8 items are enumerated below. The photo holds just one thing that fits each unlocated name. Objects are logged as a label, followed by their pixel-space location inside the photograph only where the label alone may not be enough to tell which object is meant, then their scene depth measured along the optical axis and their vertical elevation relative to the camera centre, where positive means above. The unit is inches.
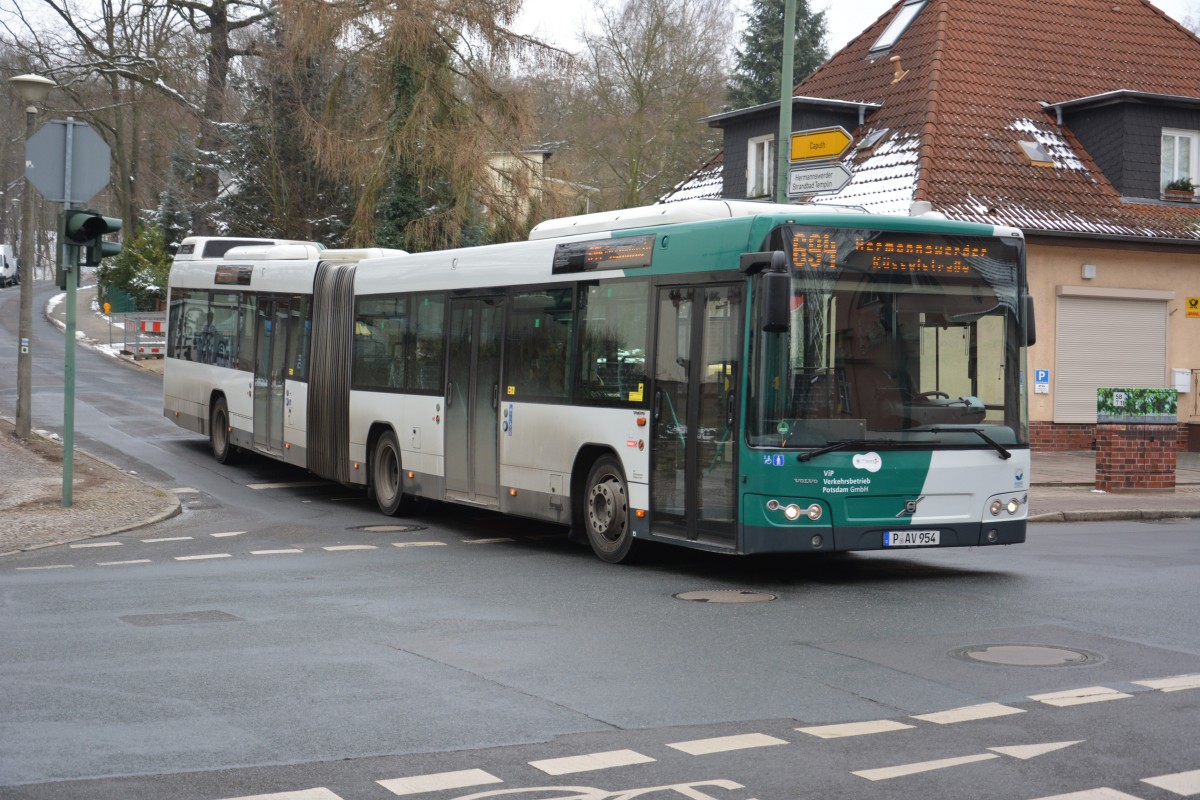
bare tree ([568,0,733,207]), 2021.4 +388.8
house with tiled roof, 1104.2 +167.7
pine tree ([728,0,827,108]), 2251.5 +493.7
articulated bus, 457.7 +3.6
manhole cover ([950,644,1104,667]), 340.8 -58.8
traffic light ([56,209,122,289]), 634.2 +59.0
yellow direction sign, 661.9 +107.9
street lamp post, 876.0 +34.3
